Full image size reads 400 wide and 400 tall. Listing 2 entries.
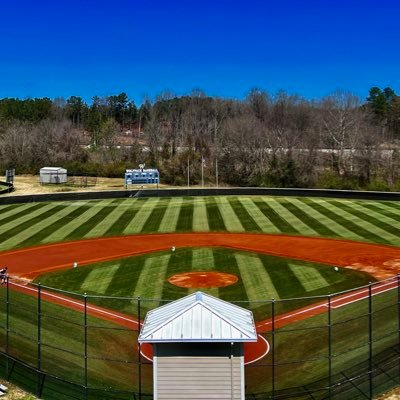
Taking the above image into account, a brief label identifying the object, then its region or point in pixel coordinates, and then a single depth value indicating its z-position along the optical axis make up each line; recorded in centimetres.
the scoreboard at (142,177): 6594
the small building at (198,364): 1214
